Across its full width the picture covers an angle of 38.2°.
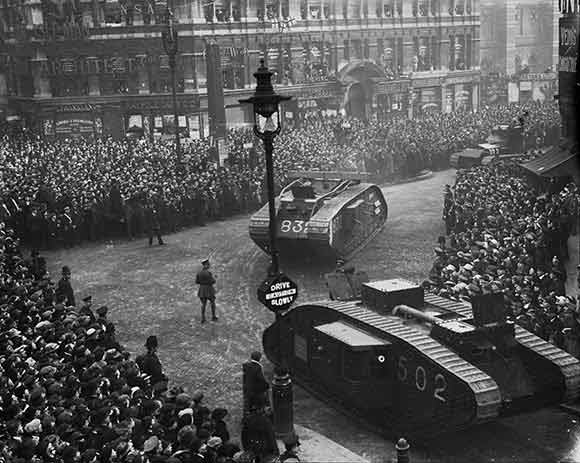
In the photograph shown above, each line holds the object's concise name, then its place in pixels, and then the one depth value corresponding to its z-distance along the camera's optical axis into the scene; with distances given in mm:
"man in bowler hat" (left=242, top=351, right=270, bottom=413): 12273
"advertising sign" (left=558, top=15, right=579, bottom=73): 25062
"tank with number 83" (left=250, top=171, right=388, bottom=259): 21344
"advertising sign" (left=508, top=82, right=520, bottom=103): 62538
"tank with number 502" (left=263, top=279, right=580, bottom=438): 11406
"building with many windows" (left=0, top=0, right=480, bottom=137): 44219
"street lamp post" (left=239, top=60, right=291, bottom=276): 12125
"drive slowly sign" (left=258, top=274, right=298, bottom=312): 12375
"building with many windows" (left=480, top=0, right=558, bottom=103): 65625
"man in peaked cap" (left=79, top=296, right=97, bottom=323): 14711
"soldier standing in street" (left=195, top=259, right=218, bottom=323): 17828
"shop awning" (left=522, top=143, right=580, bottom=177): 25234
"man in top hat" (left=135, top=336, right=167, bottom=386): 13141
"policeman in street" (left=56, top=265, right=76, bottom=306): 17656
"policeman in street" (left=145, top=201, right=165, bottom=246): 25031
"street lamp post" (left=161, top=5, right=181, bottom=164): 28078
